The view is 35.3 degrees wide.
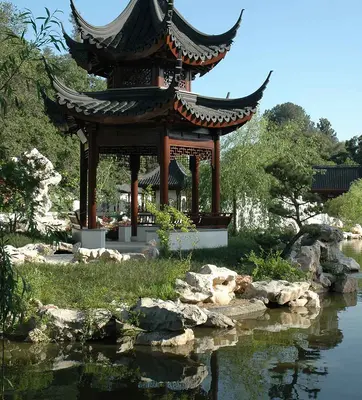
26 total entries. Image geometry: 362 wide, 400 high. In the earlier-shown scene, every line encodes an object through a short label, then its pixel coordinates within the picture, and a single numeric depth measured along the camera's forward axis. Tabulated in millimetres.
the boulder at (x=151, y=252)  10938
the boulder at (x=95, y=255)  10359
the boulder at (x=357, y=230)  33188
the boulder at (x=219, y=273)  9570
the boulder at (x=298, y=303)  10094
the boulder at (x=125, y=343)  7109
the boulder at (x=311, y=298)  10195
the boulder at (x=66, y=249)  12719
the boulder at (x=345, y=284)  11891
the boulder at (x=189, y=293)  8844
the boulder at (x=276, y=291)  9922
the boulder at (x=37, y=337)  7375
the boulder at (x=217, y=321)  8312
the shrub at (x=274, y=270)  10828
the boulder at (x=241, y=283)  10227
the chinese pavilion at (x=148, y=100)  11867
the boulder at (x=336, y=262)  12812
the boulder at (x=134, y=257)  10648
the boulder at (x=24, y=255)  9673
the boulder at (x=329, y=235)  13427
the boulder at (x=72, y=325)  7477
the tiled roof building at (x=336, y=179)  44906
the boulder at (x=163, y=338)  7250
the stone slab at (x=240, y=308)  9031
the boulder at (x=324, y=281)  11977
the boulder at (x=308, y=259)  11625
